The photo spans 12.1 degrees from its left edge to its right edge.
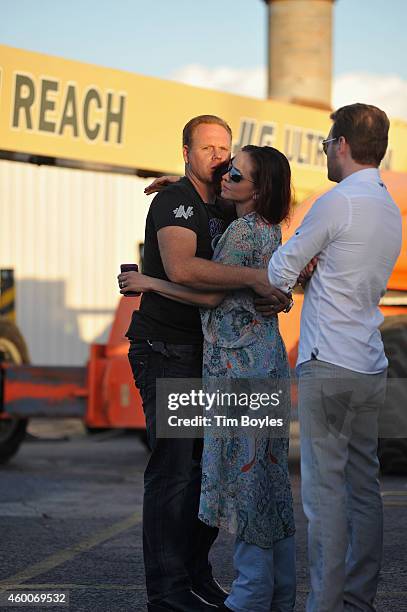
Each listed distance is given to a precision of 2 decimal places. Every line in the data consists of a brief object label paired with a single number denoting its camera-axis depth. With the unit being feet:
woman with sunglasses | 21.18
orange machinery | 48.10
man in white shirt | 19.62
